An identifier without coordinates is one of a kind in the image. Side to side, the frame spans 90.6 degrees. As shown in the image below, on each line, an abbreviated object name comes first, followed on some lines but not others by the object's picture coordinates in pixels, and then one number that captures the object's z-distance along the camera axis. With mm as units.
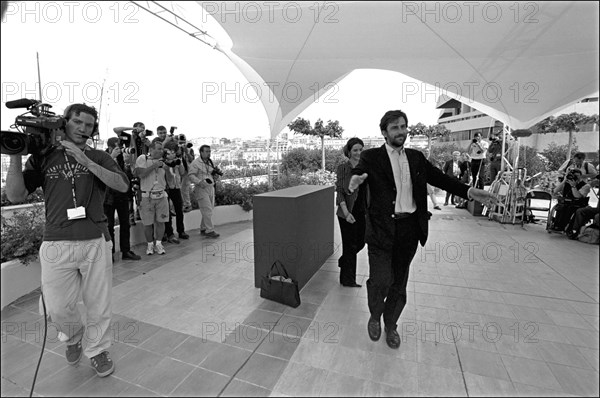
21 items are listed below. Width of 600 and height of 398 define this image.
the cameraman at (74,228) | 1954
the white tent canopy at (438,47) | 3904
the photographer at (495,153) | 8773
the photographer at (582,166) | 5725
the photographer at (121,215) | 4348
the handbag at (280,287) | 3094
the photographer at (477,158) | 9023
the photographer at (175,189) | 5061
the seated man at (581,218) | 5702
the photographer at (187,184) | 6020
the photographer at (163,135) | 4979
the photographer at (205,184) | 5648
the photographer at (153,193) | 4539
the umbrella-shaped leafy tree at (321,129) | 14539
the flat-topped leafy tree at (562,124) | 16078
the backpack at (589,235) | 5148
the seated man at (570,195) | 5867
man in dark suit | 2344
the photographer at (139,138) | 4785
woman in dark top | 3305
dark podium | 3203
